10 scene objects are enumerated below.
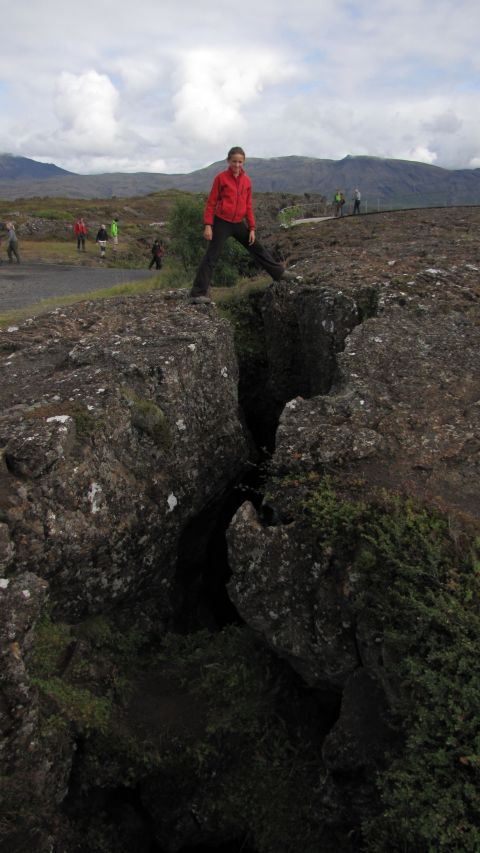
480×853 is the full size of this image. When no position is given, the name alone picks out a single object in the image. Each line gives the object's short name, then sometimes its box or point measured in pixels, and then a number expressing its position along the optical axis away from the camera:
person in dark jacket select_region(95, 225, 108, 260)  41.62
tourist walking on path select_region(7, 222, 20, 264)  36.47
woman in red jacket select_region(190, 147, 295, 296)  10.30
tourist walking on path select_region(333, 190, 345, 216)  39.59
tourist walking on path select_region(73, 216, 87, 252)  44.34
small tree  21.66
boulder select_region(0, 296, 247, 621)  6.87
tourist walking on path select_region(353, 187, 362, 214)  44.50
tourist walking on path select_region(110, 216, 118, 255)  45.56
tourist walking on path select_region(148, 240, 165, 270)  36.19
